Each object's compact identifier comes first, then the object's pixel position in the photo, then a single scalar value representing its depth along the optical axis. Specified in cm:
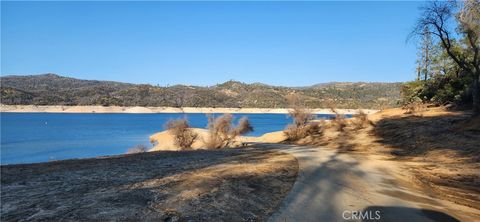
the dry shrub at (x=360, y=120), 2484
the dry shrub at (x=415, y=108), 2593
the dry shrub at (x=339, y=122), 2678
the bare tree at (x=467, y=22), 1630
